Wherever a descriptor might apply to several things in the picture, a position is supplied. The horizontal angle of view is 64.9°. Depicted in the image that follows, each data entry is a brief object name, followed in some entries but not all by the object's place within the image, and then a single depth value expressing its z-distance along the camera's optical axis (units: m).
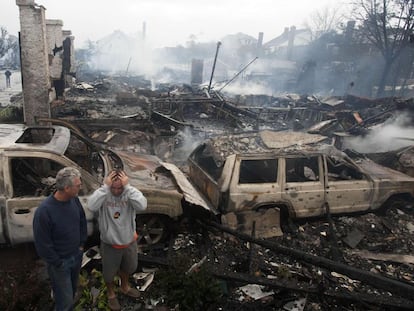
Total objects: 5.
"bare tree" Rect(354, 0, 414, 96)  21.64
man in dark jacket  2.92
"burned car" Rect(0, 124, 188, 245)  4.06
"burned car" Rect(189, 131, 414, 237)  5.30
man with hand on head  3.35
